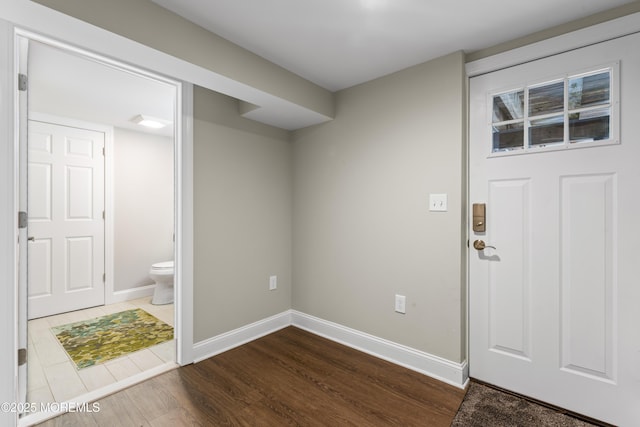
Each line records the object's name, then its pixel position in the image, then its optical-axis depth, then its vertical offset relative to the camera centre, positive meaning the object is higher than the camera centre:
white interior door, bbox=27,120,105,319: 3.28 -0.06
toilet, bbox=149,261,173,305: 3.65 -0.87
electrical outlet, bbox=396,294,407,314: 2.27 -0.70
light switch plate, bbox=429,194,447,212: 2.07 +0.08
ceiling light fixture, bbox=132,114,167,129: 3.49 +1.13
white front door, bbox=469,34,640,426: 1.59 -0.10
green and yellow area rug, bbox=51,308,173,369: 2.41 -1.16
